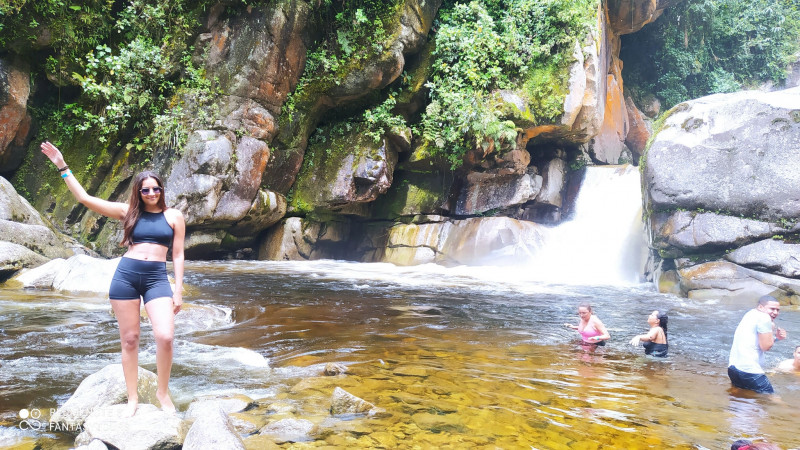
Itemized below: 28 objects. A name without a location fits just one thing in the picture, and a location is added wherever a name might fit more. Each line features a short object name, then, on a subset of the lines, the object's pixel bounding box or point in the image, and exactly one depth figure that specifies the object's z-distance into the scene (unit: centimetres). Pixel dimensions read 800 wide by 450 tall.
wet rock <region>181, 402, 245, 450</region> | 276
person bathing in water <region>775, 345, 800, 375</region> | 574
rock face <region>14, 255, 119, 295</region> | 849
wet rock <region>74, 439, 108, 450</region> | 274
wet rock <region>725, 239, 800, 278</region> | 1080
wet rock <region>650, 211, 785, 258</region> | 1143
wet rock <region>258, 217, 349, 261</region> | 1628
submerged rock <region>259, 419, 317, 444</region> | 325
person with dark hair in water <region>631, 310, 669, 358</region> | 621
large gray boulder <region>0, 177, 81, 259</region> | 974
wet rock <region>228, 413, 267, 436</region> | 333
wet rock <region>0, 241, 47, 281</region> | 867
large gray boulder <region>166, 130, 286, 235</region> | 1361
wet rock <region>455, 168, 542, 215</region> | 1745
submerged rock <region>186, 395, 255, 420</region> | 328
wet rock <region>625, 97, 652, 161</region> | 2338
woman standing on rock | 332
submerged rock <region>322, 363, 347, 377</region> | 467
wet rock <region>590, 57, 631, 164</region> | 2050
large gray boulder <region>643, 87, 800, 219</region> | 1148
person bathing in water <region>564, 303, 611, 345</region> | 656
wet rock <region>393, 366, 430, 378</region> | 486
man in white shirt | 493
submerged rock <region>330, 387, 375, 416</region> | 369
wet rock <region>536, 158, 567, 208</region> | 1809
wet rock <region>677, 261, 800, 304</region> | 1063
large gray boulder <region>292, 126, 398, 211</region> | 1597
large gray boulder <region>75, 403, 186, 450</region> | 280
